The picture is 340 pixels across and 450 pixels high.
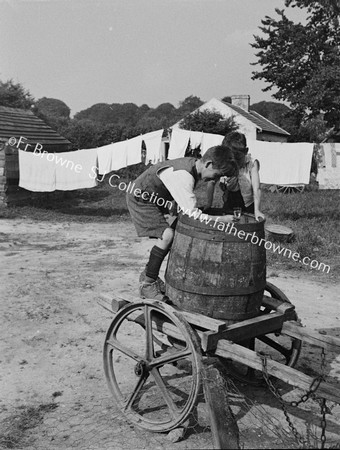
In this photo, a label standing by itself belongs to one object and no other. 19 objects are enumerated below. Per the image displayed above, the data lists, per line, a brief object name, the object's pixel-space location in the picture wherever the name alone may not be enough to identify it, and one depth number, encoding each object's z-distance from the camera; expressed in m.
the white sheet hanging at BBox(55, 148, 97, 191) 12.73
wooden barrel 3.12
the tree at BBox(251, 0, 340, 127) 23.41
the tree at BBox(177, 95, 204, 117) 60.59
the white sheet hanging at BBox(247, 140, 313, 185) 11.62
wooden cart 2.66
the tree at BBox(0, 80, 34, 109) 29.77
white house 29.34
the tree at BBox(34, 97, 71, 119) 79.45
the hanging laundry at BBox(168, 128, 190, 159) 12.83
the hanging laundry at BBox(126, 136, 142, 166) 12.59
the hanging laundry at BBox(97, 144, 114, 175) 12.75
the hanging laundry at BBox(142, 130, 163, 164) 12.65
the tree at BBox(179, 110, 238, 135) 23.27
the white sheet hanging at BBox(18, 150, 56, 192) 12.69
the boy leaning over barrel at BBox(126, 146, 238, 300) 3.31
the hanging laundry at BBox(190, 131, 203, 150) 12.73
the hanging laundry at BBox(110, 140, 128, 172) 12.71
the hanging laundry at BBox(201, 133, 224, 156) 12.62
